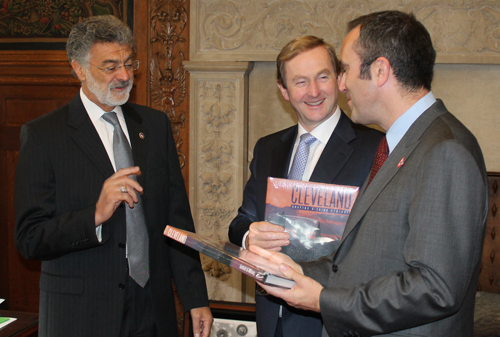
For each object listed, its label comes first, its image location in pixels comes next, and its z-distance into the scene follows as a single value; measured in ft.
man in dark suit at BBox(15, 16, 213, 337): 6.27
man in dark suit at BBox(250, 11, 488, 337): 3.98
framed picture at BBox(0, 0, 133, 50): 13.92
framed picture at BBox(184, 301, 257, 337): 8.93
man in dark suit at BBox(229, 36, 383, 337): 6.25
